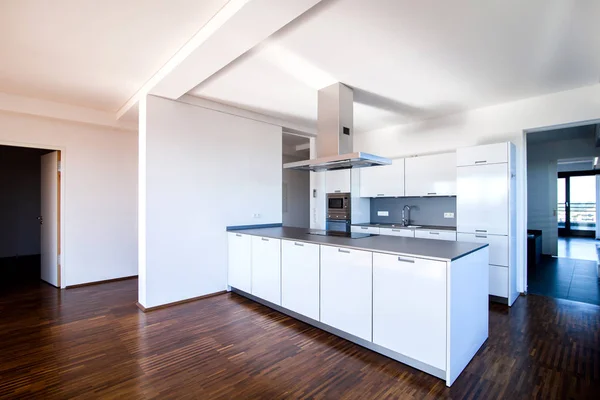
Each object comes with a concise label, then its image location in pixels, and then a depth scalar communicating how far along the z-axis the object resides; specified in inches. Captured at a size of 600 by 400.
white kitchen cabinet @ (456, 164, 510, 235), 145.3
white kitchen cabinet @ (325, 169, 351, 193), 213.0
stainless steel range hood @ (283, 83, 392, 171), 131.8
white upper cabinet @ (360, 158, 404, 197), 195.6
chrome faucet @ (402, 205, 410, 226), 204.3
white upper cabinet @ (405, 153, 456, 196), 173.6
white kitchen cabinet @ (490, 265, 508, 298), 146.5
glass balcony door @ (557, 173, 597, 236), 396.8
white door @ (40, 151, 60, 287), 176.2
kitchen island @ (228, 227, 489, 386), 81.7
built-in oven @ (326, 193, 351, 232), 211.2
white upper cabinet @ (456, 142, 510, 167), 145.1
